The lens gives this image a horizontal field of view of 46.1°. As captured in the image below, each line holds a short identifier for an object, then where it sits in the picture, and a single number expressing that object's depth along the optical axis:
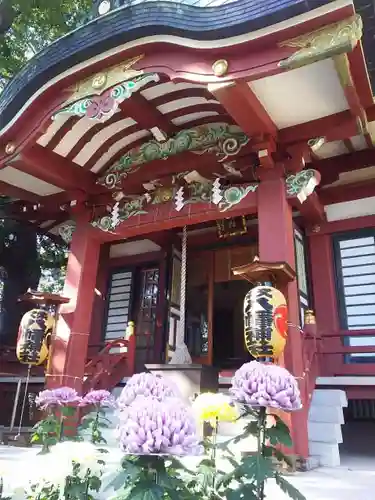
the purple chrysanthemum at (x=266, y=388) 1.78
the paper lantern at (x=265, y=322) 4.27
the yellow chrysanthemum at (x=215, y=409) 2.12
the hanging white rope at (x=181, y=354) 5.69
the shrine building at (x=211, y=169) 4.34
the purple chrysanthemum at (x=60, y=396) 3.13
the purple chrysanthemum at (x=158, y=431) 1.38
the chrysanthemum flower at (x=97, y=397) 3.13
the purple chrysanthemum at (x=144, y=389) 1.72
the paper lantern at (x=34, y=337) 6.07
